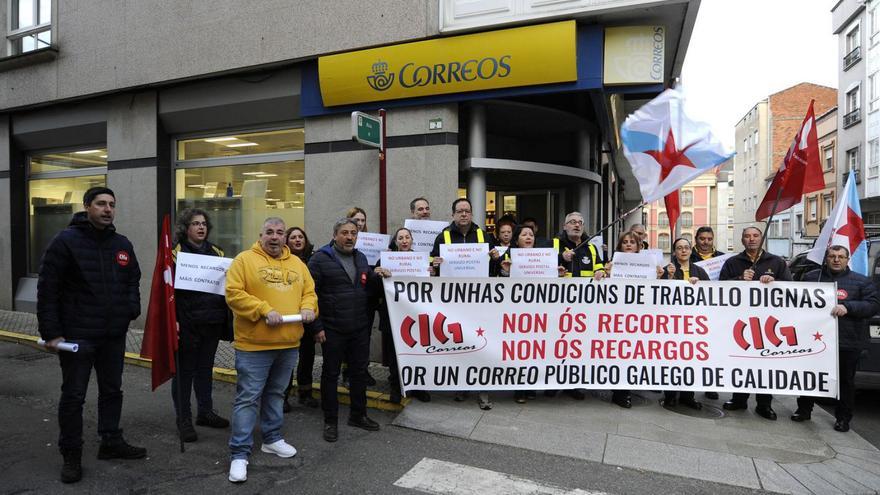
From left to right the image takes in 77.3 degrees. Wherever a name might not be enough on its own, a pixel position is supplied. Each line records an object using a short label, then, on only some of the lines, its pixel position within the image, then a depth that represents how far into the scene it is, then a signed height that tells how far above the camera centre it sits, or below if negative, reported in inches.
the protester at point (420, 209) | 252.1 +13.9
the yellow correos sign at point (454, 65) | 267.1 +89.9
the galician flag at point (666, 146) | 203.0 +34.8
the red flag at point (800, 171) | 211.0 +26.2
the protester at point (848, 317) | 200.5 -28.7
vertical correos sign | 267.0 +89.7
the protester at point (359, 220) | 239.9 +8.5
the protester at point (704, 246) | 232.5 -3.2
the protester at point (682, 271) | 219.6 -13.2
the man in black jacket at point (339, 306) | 185.9 -22.8
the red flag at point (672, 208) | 267.9 +15.7
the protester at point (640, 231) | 282.8 +4.0
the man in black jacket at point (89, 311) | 153.3 -20.5
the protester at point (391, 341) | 221.1 -42.5
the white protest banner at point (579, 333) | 210.5 -36.8
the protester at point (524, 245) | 226.1 -2.5
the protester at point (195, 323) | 186.2 -28.3
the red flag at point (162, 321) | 173.0 -25.7
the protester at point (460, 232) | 226.5 +3.0
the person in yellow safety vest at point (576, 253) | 232.8 -5.8
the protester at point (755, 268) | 212.8 -11.9
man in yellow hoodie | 154.3 -22.1
